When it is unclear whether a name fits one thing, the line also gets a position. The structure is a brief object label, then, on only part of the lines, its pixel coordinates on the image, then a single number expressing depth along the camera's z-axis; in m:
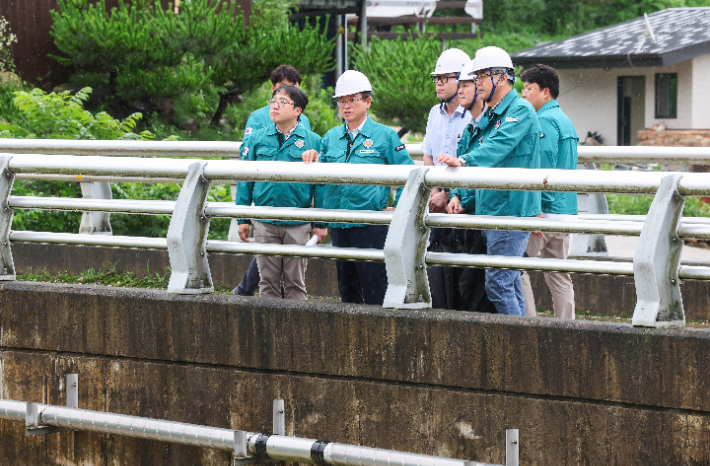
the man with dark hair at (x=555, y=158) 12.92
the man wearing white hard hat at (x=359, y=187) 12.66
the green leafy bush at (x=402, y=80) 51.00
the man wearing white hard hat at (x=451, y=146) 11.92
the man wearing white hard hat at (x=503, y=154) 11.26
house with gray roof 54.50
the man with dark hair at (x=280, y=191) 13.66
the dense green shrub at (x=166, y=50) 35.72
